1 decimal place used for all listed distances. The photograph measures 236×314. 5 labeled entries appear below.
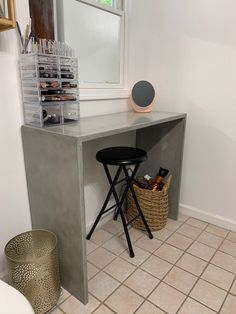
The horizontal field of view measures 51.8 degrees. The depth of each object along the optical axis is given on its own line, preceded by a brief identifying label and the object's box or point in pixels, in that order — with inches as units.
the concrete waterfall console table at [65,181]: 41.5
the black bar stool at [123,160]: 55.7
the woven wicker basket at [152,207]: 69.3
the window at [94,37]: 60.1
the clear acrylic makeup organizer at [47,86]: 45.3
